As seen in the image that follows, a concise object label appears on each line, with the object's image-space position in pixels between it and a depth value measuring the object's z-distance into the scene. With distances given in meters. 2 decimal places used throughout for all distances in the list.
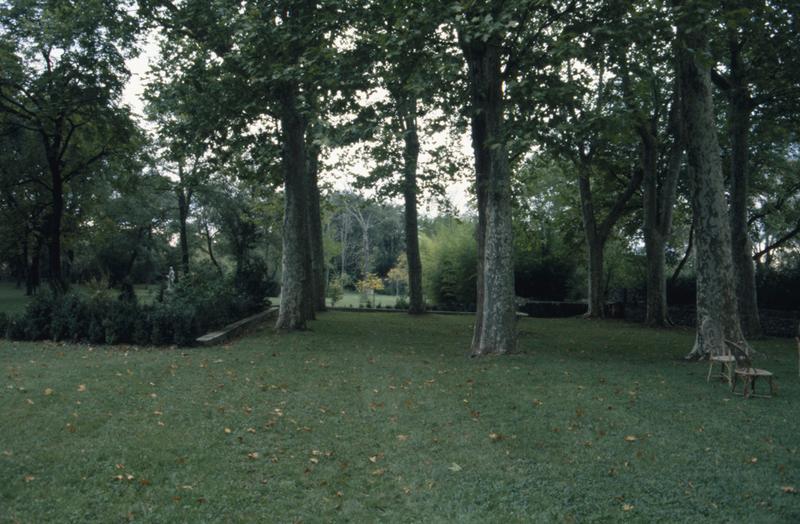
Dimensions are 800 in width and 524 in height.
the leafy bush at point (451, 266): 28.45
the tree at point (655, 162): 18.91
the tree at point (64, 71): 14.27
